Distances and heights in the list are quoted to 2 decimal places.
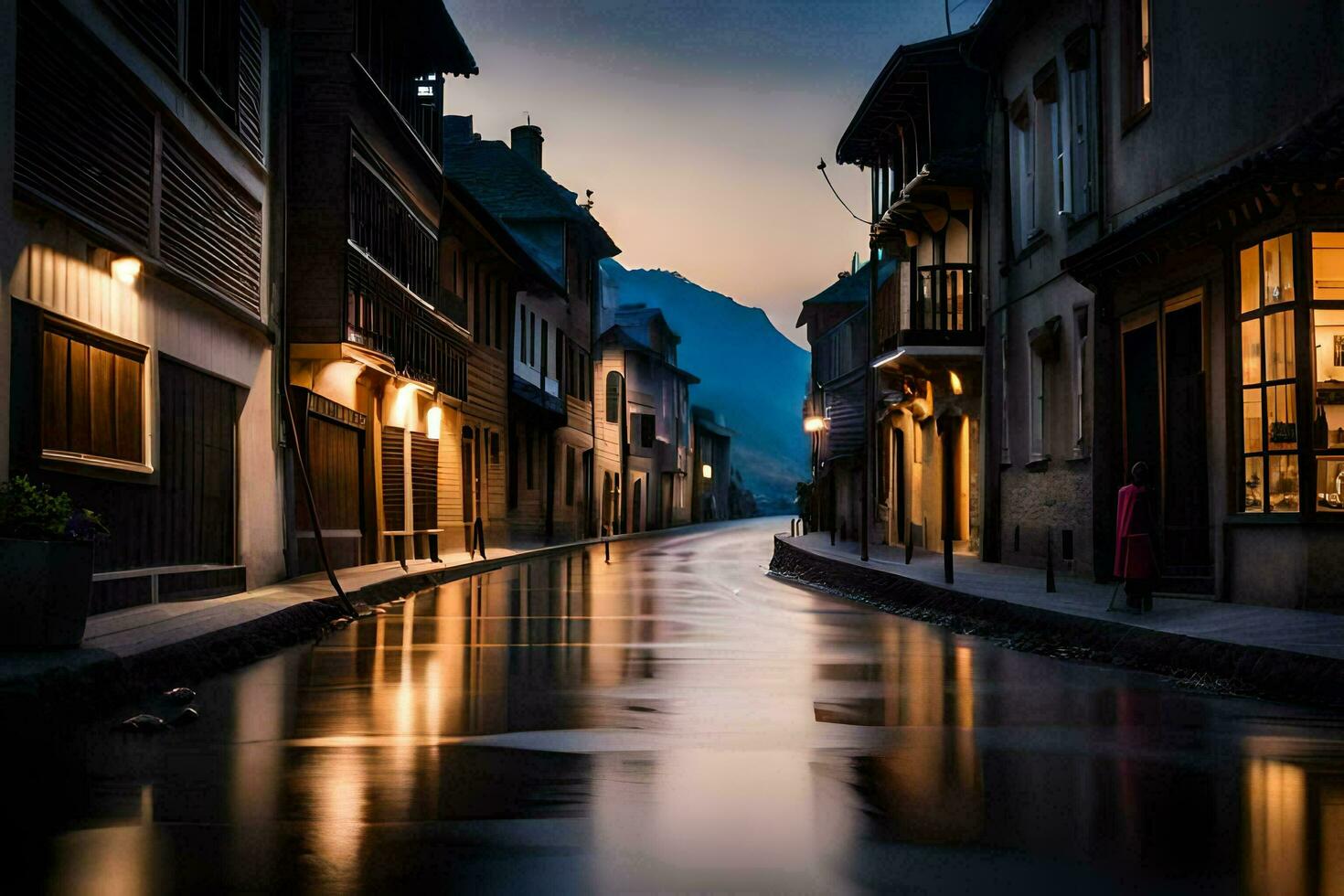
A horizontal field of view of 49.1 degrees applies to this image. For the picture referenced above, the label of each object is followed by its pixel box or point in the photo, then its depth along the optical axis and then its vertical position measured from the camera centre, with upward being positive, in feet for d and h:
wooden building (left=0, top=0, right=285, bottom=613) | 38.81 +7.27
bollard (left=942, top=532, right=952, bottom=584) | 62.37 -2.69
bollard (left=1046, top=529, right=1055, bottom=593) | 54.97 -2.94
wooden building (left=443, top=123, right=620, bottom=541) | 146.41 +18.52
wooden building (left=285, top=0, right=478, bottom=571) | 78.23 +13.27
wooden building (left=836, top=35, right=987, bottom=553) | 92.02 +14.27
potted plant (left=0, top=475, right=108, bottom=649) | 29.60 -1.31
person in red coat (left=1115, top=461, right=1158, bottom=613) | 46.34 -1.49
